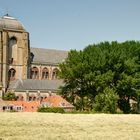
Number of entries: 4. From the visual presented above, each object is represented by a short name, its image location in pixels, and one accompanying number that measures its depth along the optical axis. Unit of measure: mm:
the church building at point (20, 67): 105375
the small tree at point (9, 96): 98175
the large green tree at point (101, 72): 75044
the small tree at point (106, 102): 72688
